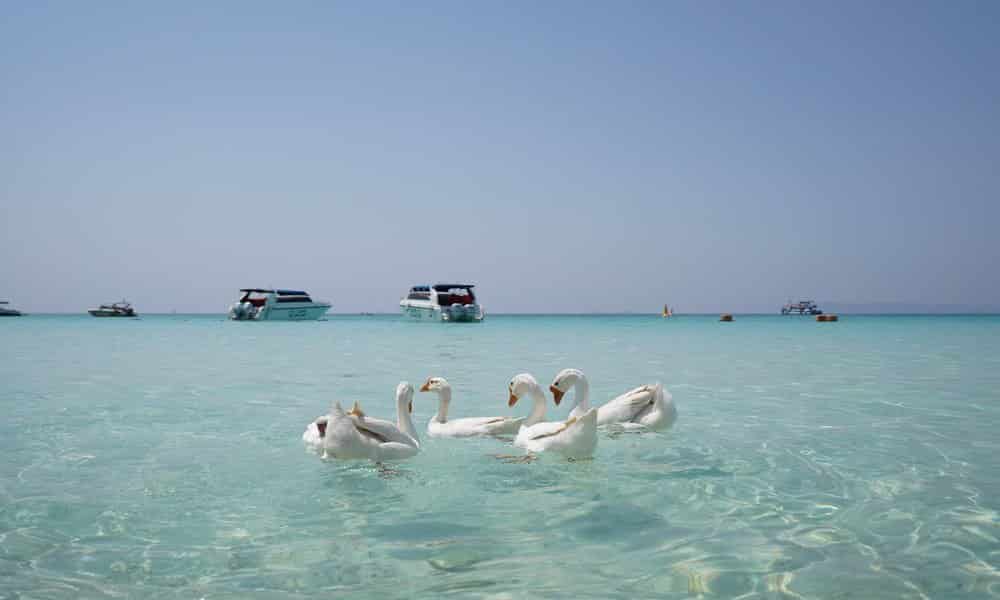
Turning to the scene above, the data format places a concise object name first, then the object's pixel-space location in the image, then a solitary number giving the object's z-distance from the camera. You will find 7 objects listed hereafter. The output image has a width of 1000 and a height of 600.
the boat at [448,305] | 73.19
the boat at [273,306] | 82.01
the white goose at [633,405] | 9.30
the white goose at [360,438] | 7.03
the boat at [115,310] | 106.31
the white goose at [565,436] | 7.34
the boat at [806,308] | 149.25
